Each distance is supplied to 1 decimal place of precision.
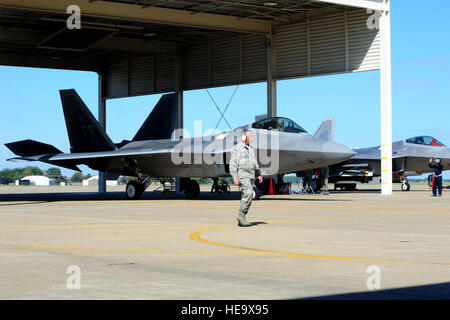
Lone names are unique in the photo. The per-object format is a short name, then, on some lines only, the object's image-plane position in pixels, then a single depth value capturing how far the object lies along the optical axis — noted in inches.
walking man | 441.4
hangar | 1122.0
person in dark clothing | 1064.8
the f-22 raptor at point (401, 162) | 1434.5
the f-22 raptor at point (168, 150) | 842.8
